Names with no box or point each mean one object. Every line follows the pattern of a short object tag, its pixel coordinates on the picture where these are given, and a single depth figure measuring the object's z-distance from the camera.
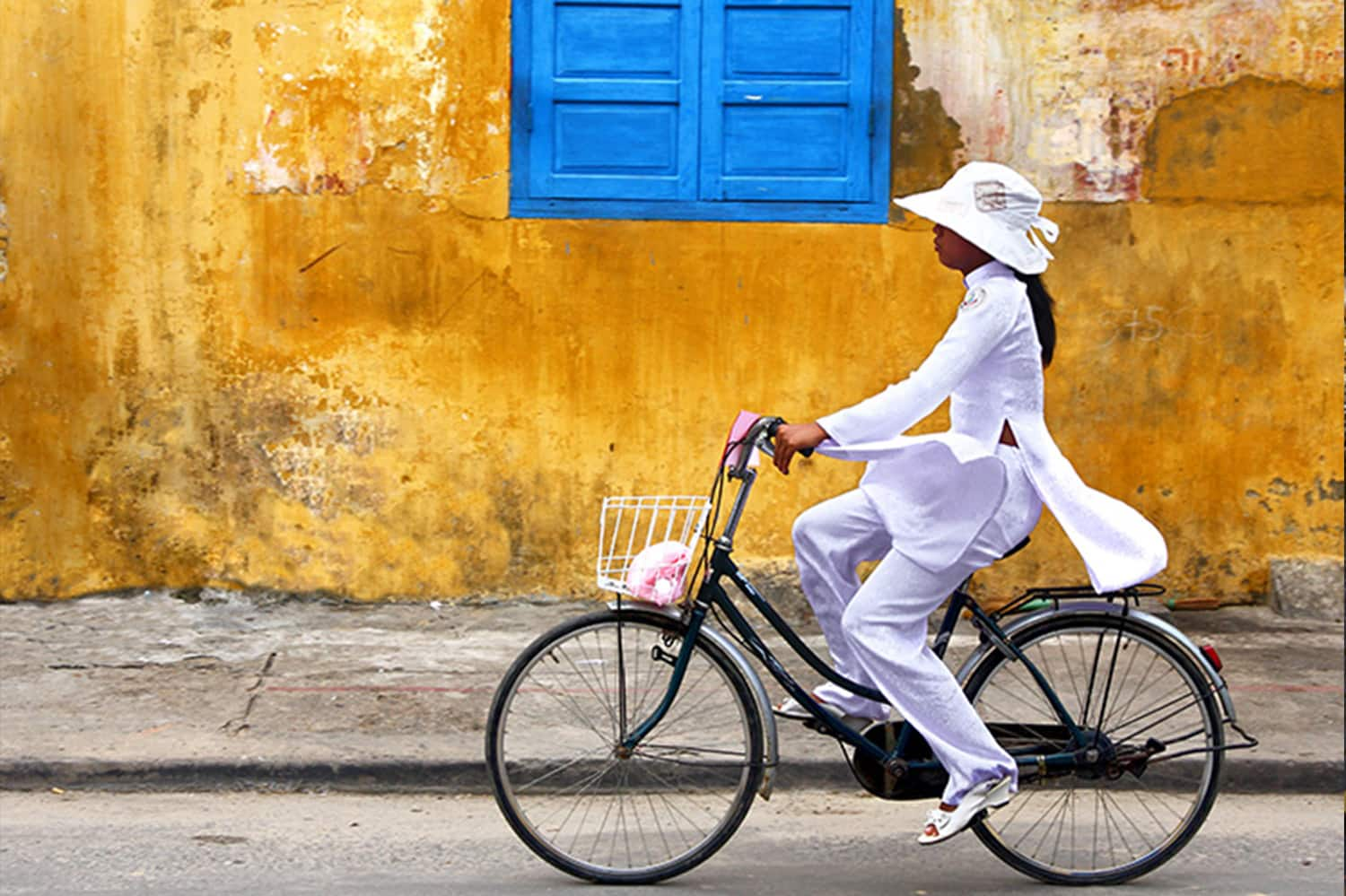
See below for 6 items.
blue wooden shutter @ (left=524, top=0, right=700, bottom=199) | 7.80
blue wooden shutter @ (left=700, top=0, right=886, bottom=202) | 7.84
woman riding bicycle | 4.43
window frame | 7.82
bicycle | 4.56
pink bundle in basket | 4.51
